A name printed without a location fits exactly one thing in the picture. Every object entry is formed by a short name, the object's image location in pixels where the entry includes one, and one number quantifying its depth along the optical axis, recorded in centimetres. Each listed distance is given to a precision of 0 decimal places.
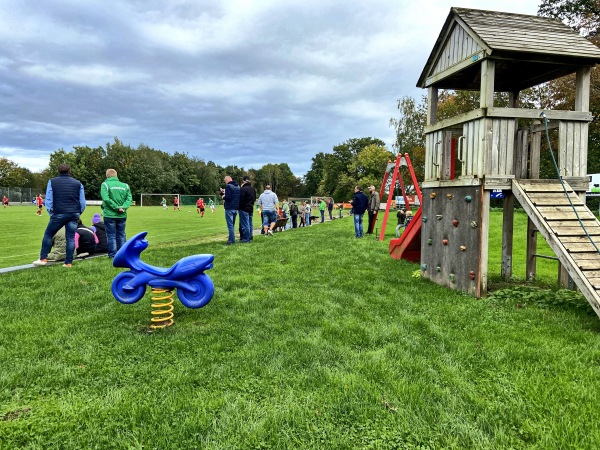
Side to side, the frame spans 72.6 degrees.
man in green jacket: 885
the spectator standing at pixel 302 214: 2397
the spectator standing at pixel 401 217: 1570
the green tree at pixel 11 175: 8669
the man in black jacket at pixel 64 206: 804
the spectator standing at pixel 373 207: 1571
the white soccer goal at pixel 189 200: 6475
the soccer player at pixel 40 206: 2896
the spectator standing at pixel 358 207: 1446
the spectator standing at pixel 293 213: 2248
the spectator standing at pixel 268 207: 1478
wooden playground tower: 579
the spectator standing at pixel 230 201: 1215
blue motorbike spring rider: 457
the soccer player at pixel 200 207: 3509
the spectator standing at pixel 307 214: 2446
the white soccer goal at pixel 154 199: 6938
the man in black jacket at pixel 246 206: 1248
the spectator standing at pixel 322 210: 2758
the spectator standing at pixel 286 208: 2638
